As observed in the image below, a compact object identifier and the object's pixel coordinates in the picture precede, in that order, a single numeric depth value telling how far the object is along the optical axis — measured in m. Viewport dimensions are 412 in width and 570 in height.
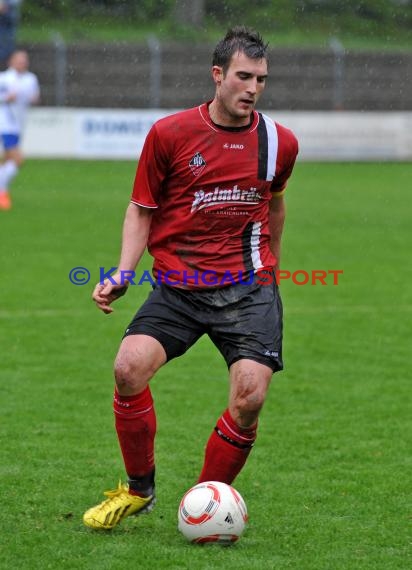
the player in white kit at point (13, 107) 35.54
